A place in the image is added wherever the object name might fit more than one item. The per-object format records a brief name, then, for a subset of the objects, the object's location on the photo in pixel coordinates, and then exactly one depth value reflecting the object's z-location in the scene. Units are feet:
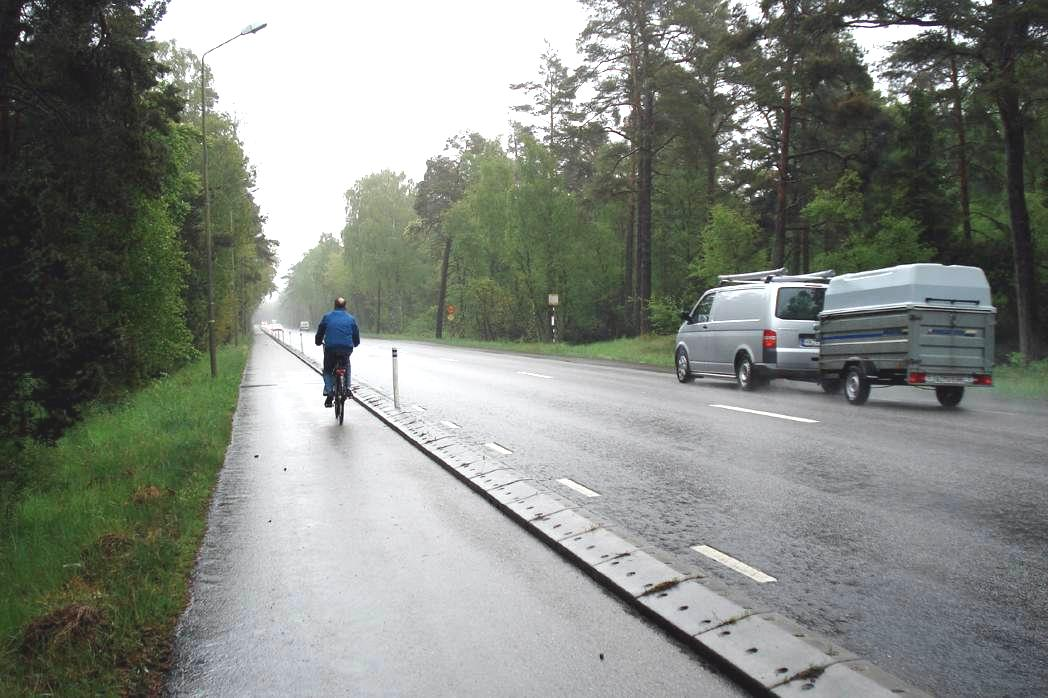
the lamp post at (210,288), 70.79
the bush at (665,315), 109.81
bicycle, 41.93
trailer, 39.75
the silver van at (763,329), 49.26
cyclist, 43.19
